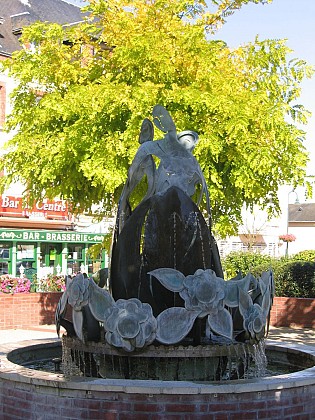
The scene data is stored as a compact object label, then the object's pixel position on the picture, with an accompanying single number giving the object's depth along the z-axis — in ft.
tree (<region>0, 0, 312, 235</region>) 54.29
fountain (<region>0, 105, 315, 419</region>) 23.45
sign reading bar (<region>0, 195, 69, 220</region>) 104.25
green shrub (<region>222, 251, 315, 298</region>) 64.18
